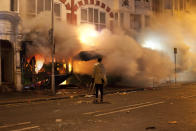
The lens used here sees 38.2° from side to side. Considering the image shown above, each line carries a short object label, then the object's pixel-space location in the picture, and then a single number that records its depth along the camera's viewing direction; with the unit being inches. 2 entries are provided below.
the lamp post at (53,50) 607.6
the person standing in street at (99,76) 449.4
